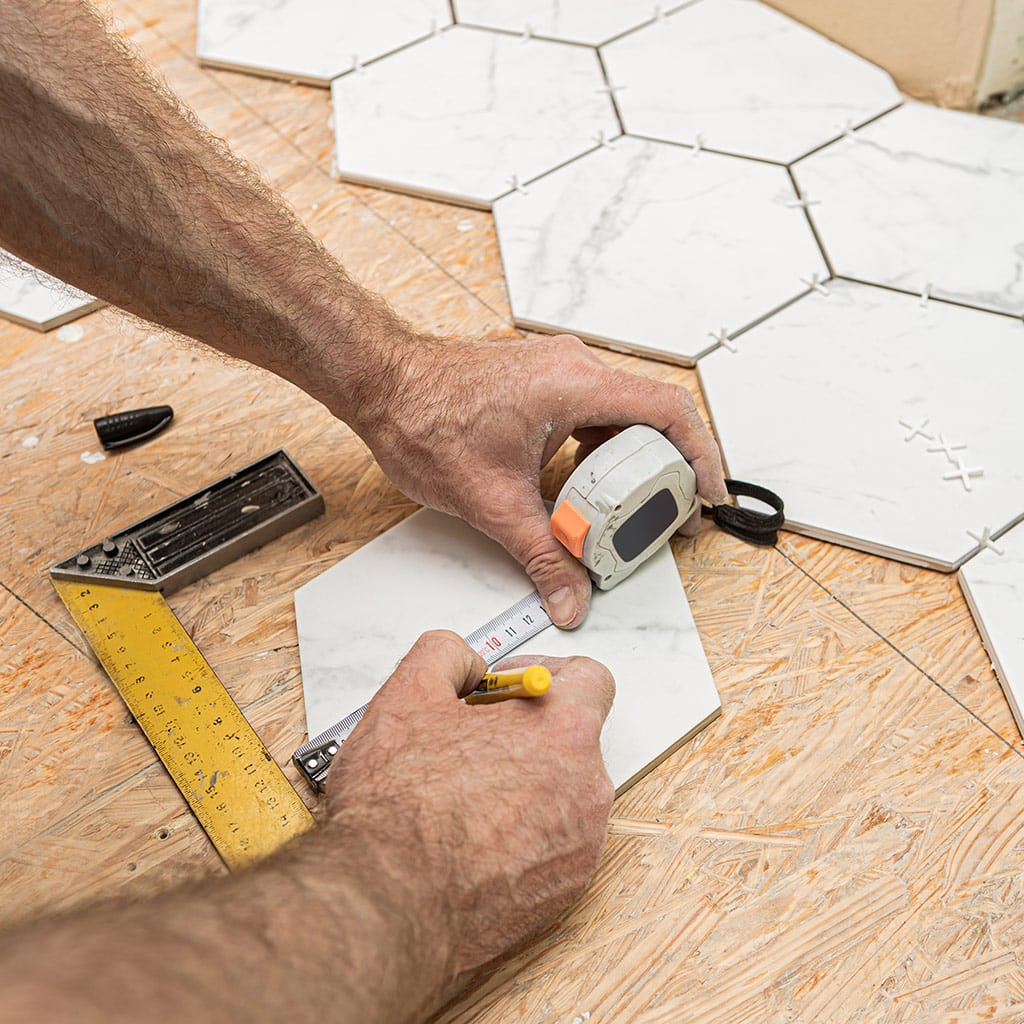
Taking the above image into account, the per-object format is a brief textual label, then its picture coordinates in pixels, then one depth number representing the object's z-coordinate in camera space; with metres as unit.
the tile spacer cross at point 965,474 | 0.89
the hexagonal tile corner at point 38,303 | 0.98
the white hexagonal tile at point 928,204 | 0.97
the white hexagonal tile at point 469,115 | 1.05
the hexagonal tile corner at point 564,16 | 1.13
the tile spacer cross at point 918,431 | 0.90
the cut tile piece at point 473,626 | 0.82
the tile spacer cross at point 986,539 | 0.87
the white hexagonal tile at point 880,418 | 0.88
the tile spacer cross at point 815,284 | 0.97
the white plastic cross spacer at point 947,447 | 0.90
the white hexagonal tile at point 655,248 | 0.96
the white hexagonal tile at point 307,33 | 1.13
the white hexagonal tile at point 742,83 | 1.05
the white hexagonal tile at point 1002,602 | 0.83
